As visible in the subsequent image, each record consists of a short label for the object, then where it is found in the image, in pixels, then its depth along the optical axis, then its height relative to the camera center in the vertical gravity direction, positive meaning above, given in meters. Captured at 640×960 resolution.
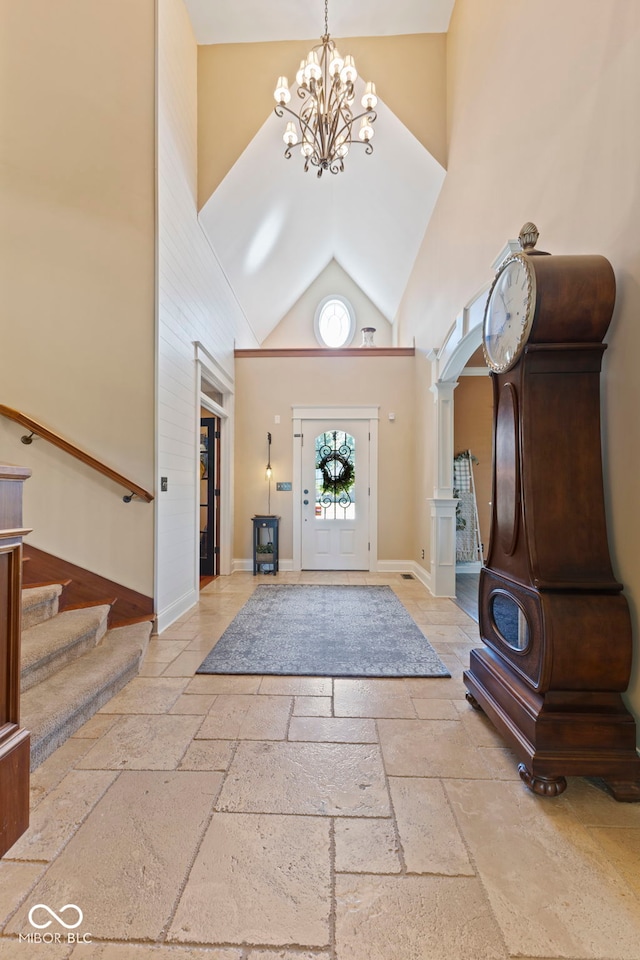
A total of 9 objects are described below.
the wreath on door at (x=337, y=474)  5.68 +0.19
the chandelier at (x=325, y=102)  3.25 +3.08
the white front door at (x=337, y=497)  5.69 -0.12
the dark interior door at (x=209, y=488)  5.38 +0.00
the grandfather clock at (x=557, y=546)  1.54 -0.22
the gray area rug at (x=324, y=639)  2.62 -1.11
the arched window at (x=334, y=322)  8.32 +3.28
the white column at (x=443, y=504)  4.46 -0.16
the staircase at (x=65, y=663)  1.80 -0.96
